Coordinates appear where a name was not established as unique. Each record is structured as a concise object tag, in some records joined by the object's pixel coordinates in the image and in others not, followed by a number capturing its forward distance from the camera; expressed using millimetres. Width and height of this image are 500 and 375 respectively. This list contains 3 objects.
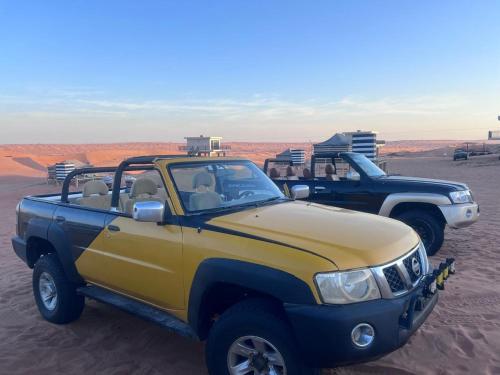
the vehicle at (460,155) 39056
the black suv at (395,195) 7059
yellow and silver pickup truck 2777
